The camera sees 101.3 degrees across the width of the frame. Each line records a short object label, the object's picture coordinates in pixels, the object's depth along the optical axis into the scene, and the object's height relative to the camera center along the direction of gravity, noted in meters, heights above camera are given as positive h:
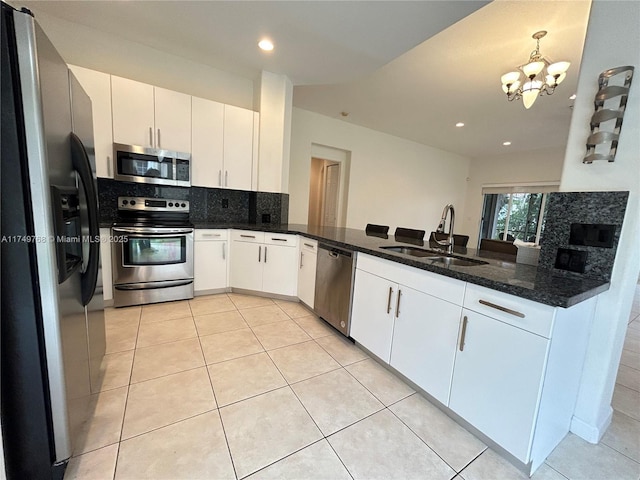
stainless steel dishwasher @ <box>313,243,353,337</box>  2.21 -0.68
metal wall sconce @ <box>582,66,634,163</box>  1.25 +0.53
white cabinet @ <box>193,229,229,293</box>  2.94 -0.65
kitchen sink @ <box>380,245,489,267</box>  1.85 -0.31
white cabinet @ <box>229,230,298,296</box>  2.99 -0.65
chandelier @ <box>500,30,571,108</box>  2.53 +1.49
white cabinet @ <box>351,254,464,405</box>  1.46 -0.69
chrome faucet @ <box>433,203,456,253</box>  2.05 -0.13
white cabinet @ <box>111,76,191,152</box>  2.66 +0.88
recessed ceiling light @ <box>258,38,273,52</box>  2.59 +1.61
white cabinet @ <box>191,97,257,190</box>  3.05 +0.70
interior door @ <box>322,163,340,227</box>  5.76 +0.37
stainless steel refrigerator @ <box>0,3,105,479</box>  0.84 -0.21
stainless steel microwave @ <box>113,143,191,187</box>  2.67 +0.35
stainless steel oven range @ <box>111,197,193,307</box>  2.52 -0.55
